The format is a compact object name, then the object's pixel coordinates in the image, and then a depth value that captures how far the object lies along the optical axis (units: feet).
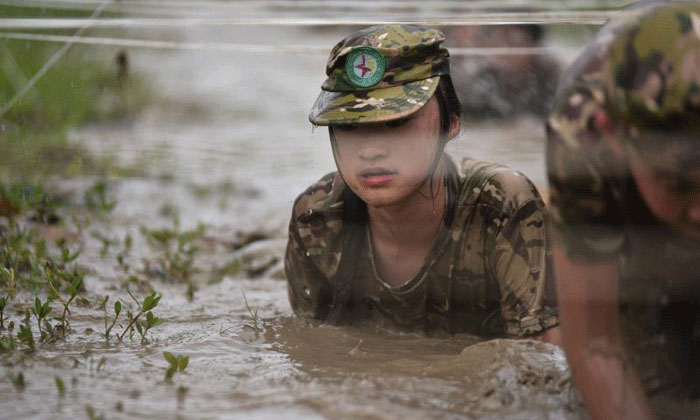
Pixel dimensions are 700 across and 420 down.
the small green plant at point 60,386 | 14.52
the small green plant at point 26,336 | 16.85
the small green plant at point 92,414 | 13.28
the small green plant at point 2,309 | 17.93
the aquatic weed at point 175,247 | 26.50
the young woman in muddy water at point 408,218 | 17.81
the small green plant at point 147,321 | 17.44
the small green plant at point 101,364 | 15.74
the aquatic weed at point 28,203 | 25.96
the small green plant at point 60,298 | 17.88
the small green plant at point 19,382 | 14.87
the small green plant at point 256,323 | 19.53
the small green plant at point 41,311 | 17.28
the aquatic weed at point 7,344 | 16.46
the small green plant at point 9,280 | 19.92
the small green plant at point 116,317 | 17.66
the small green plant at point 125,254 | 25.43
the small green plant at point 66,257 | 20.67
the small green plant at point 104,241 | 27.12
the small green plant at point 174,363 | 15.44
